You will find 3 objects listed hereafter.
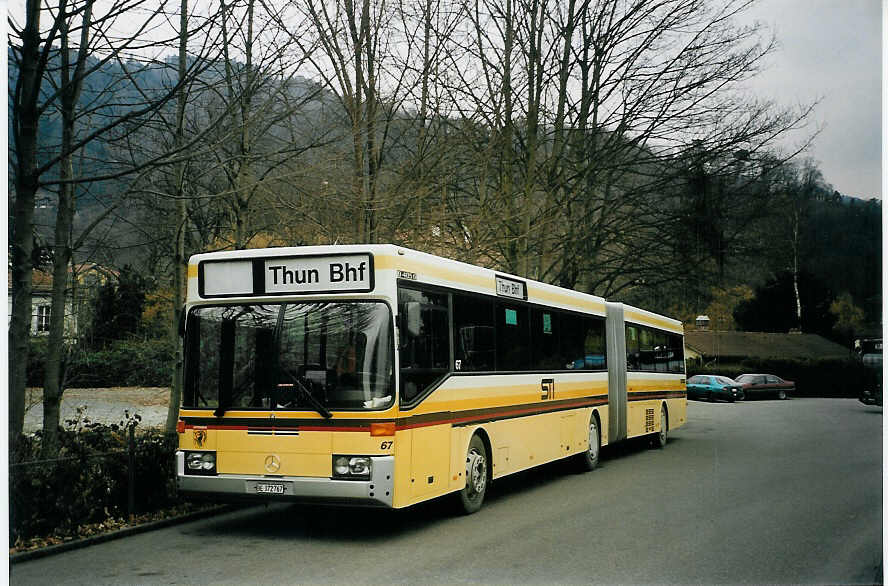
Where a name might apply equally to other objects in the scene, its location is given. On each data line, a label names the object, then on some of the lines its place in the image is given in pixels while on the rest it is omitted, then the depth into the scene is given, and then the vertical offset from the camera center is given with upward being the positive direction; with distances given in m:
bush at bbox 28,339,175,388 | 12.47 -0.25
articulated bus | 10.11 -0.35
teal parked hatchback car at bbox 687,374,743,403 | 26.48 -1.25
